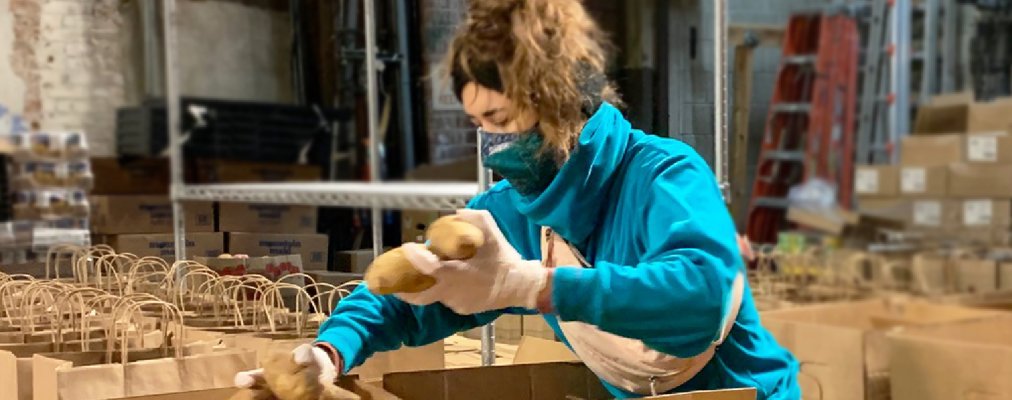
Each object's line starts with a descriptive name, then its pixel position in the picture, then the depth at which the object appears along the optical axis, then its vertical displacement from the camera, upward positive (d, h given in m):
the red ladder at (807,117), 4.05 +0.17
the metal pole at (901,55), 3.89 +0.38
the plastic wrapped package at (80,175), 1.91 +0.00
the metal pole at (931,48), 3.85 +0.40
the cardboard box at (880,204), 3.53 -0.15
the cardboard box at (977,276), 3.12 -0.34
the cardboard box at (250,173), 2.01 +0.00
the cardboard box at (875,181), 3.62 -0.07
